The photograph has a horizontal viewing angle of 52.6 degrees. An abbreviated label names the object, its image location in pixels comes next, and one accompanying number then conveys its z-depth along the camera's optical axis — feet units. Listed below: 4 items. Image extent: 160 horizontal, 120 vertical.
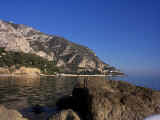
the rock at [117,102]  30.53
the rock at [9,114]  30.78
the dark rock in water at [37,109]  46.81
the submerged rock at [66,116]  30.37
